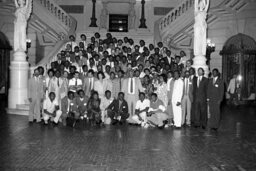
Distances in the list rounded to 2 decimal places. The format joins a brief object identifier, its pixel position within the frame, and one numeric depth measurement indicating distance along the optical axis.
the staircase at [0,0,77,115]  21.30
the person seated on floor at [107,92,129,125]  13.34
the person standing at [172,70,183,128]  12.90
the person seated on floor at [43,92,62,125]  13.02
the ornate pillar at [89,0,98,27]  25.05
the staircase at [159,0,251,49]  21.40
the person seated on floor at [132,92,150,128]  12.96
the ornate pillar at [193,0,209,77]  15.01
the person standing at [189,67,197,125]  12.77
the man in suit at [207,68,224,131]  12.30
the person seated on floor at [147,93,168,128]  12.72
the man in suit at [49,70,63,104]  13.96
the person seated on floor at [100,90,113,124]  13.41
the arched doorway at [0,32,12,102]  23.94
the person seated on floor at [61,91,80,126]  12.94
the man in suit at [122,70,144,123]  13.84
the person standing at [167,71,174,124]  13.12
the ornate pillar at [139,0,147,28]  24.98
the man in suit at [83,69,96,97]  14.19
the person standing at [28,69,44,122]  13.56
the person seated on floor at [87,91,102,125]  13.01
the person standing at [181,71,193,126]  12.91
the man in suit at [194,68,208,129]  12.57
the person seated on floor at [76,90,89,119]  13.05
